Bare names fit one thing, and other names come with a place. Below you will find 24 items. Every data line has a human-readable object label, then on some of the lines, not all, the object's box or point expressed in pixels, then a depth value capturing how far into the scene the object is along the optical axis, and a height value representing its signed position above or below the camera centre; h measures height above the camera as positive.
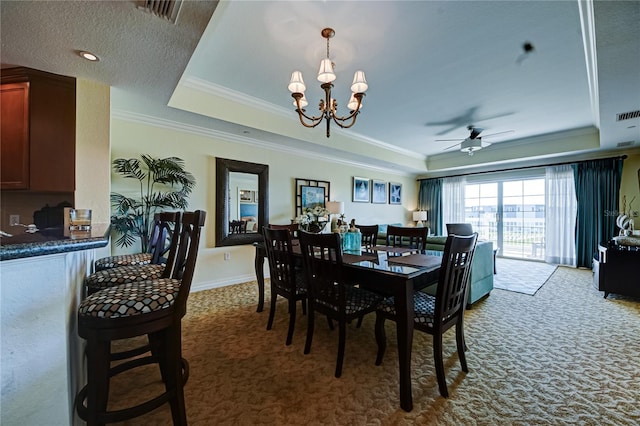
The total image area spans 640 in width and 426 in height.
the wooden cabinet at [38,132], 2.25 +0.72
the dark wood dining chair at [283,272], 2.15 -0.52
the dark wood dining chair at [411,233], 2.56 -0.19
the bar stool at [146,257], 2.02 -0.38
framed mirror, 3.85 +0.20
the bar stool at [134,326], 1.08 -0.50
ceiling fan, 4.39 +1.26
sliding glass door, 6.02 +0.01
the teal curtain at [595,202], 4.98 +0.25
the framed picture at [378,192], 6.54 +0.59
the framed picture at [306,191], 4.86 +0.44
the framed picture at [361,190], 6.04 +0.57
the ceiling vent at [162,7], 1.44 +1.19
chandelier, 2.12 +1.10
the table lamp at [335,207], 4.96 +0.13
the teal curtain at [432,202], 7.45 +0.37
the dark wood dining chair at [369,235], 3.01 -0.25
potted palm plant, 2.97 +0.22
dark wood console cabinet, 3.24 -0.72
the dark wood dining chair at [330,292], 1.75 -0.58
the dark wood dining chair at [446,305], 1.55 -0.62
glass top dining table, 1.50 -0.42
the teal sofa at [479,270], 3.02 -0.69
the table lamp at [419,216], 7.34 -0.05
